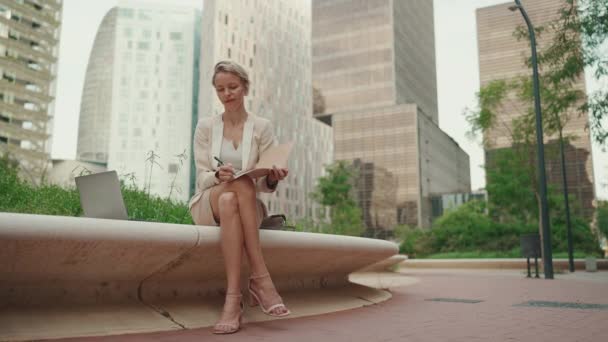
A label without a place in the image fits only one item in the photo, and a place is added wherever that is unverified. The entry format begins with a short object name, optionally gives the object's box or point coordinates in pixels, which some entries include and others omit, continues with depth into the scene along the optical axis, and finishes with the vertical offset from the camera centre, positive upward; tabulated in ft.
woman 10.09 +0.97
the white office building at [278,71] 231.50 +80.01
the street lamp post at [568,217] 49.98 +1.52
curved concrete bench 7.89 -0.80
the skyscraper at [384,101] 228.63 +68.06
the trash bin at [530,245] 33.17 -0.91
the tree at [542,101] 35.94 +13.58
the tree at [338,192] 132.67 +10.41
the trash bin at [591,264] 51.37 -3.34
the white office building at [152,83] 286.46 +87.74
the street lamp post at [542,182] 34.51 +3.47
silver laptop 10.48 +0.69
